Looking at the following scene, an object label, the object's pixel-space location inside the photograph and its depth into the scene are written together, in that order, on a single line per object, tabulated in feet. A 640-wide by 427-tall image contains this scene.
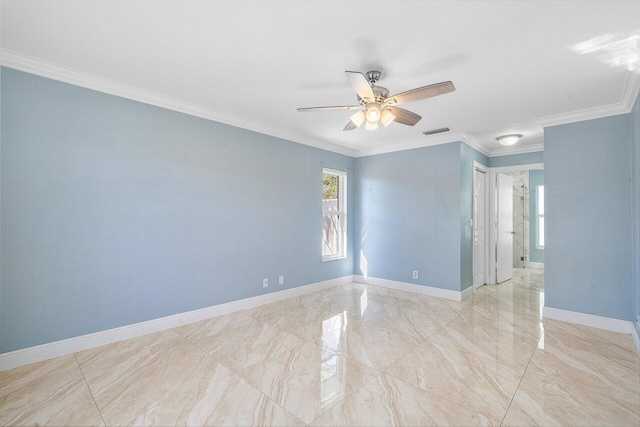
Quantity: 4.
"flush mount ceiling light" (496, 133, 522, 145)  14.35
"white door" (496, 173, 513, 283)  18.34
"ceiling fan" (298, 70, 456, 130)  7.13
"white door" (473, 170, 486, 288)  16.56
